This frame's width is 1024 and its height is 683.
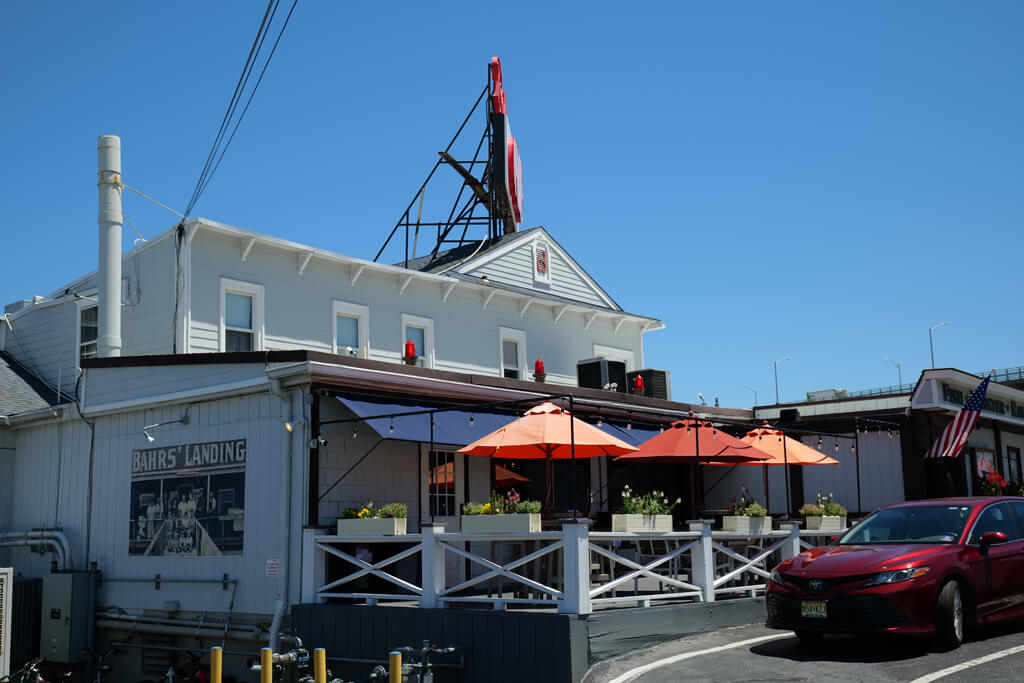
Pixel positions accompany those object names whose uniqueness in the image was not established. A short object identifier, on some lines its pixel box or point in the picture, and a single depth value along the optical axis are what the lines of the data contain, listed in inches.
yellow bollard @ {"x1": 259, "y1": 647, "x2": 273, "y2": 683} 384.2
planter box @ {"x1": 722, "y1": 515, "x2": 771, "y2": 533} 546.9
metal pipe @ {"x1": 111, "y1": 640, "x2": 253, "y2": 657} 557.5
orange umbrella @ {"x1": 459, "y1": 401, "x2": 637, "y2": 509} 478.9
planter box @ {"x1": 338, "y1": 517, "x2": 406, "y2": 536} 496.7
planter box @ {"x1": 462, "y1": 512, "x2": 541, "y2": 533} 445.4
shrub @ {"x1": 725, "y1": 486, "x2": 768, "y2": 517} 558.9
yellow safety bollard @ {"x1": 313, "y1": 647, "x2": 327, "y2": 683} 340.2
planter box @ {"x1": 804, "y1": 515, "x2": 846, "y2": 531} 613.0
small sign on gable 964.6
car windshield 417.4
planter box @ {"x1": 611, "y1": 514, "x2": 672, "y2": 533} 475.5
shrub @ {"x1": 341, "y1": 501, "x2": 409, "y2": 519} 510.0
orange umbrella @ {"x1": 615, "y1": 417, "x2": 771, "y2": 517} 563.8
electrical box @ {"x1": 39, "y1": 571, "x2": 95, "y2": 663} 622.8
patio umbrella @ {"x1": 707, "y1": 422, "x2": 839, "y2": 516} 629.0
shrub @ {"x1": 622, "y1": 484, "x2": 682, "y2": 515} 486.9
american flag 740.6
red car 379.2
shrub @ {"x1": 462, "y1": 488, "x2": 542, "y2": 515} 459.5
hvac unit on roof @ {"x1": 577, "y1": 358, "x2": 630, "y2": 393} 884.0
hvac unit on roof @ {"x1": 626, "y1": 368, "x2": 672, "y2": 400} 875.4
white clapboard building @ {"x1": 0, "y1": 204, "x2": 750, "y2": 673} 547.5
